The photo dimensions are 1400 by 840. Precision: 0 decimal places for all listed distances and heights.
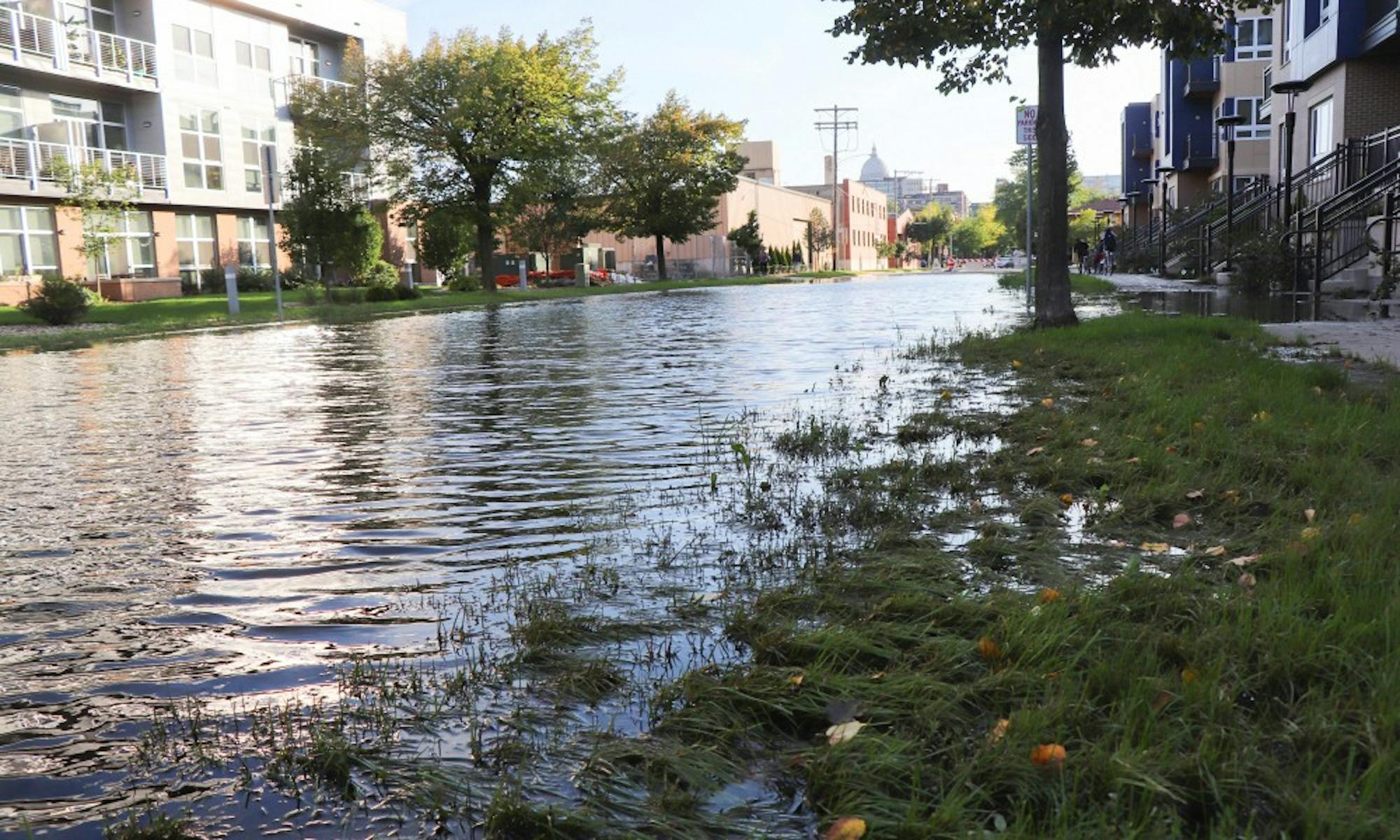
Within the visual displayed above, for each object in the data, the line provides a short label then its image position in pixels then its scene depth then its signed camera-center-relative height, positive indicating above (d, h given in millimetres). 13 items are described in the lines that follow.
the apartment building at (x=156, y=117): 38250 +7218
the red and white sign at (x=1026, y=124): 16797 +2166
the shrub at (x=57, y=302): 24094 +174
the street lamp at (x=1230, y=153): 27641 +2739
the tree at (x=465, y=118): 40375 +6340
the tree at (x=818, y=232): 112219 +4565
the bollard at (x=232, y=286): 27531 +409
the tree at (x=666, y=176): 60062 +5762
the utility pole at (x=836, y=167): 109312 +10709
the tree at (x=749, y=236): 82062 +3308
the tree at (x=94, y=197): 34781 +3460
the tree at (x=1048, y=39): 13625 +2837
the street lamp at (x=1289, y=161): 21672 +1915
